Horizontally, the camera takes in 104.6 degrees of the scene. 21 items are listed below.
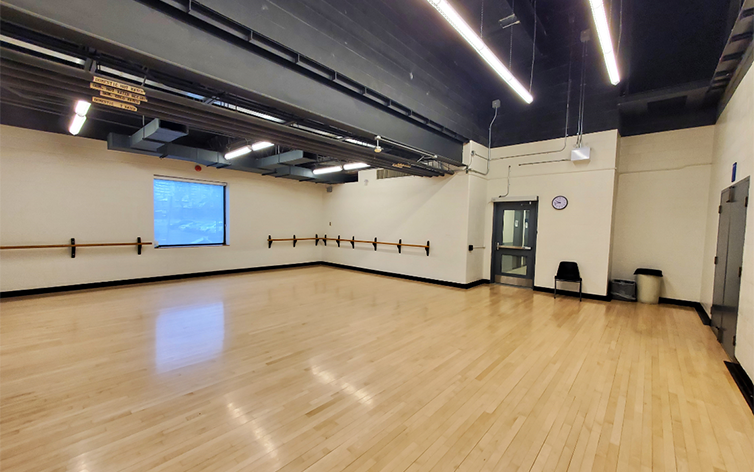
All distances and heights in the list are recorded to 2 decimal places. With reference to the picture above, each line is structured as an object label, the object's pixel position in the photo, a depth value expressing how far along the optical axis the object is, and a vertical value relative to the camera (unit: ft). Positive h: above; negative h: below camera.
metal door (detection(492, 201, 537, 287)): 22.15 -1.03
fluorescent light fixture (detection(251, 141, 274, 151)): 18.01 +4.81
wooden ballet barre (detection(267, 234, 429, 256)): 25.49 -1.73
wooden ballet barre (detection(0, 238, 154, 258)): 17.14 -1.94
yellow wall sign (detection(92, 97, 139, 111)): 9.58 +3.77
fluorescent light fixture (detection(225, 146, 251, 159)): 19.56 +4.83
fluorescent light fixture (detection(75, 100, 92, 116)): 11.22 +4.35
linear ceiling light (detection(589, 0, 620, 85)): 9.00 +7.09
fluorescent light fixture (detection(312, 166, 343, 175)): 24.89 +4.77
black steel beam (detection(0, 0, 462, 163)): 6.19 +4.44
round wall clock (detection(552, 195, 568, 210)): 20.35 +2.03
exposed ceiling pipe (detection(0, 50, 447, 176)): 7.52 +3.84
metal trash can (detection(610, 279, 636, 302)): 18.98 -3.76
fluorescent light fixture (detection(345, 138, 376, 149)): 14.80 +4.30
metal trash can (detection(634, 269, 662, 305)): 18.34 -3.28
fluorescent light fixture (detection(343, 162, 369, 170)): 23.23 +4.75
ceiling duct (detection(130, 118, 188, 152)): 15.37 +4.68
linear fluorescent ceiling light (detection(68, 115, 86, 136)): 13.72 +4.68
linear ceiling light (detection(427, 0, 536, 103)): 8.47 +6.52
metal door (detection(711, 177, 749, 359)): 10.55 -1.07
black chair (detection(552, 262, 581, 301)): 19.57 -2.85
